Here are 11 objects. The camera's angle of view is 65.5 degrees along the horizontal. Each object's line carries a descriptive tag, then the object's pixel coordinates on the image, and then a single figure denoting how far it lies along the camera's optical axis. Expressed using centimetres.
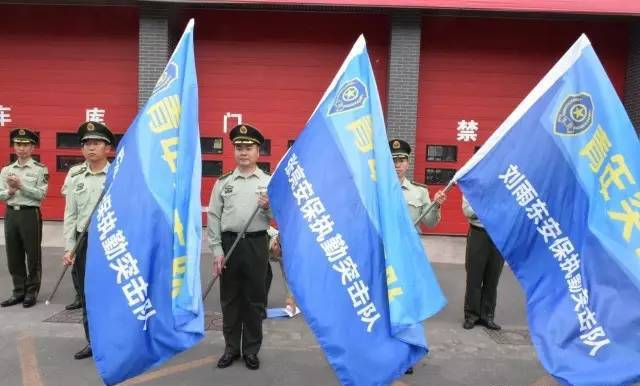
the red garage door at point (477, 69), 878
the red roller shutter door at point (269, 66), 876
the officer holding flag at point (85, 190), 391
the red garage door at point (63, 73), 880
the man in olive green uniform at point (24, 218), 498
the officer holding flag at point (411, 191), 422
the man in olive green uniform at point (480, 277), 491
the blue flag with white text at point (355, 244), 258
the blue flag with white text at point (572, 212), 242
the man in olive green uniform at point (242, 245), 376
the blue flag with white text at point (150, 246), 272
